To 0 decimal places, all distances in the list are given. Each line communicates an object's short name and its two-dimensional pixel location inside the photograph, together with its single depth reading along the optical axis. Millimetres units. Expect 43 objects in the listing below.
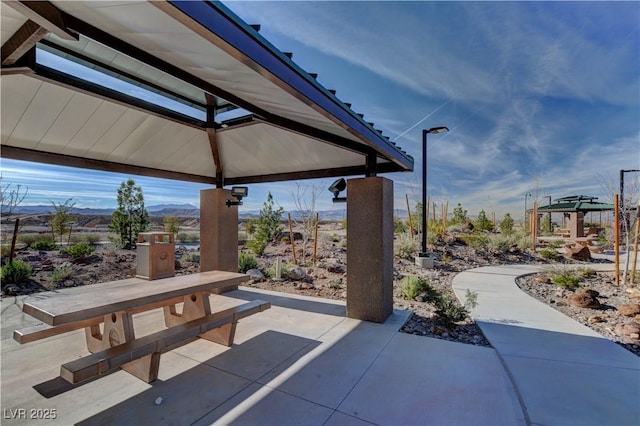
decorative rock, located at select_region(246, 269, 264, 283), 7259
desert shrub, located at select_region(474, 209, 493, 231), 16734
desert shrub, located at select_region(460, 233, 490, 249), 11242
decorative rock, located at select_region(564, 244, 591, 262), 10383
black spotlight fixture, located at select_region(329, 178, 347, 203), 4895
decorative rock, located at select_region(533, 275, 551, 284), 7273
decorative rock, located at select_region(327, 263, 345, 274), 8250
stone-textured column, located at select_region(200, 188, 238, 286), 6184
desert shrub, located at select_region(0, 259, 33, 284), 6191
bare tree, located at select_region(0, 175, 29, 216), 7820
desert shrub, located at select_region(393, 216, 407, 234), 14400
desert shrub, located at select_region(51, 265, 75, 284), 6578
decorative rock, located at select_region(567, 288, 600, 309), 5168
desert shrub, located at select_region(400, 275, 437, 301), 5648
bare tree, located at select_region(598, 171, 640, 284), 7574
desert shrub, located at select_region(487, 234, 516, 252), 11078
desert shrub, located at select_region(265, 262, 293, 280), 7454
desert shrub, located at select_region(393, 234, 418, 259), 10144
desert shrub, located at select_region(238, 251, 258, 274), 7715
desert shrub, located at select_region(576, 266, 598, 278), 7342
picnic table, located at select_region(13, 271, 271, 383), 2221
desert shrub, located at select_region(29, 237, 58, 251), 10141
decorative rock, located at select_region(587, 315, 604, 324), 4539
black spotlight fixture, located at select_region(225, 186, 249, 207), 5816
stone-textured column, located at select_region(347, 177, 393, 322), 4363
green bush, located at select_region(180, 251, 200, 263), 9207
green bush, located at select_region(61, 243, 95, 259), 8625
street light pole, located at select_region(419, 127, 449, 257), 7875
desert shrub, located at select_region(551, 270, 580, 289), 6395
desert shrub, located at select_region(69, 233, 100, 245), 11916
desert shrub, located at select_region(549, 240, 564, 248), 12672
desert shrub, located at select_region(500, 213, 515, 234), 14556
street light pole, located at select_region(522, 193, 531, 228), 18950
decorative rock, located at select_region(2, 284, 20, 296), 5828
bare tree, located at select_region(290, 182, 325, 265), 10430
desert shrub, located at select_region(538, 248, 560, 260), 10312
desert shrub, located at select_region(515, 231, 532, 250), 11711
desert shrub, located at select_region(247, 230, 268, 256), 10477
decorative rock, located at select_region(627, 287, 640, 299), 5570
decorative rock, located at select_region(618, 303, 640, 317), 4592
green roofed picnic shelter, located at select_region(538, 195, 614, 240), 14398
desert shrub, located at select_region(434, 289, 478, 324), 4174
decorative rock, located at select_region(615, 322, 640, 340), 3899
